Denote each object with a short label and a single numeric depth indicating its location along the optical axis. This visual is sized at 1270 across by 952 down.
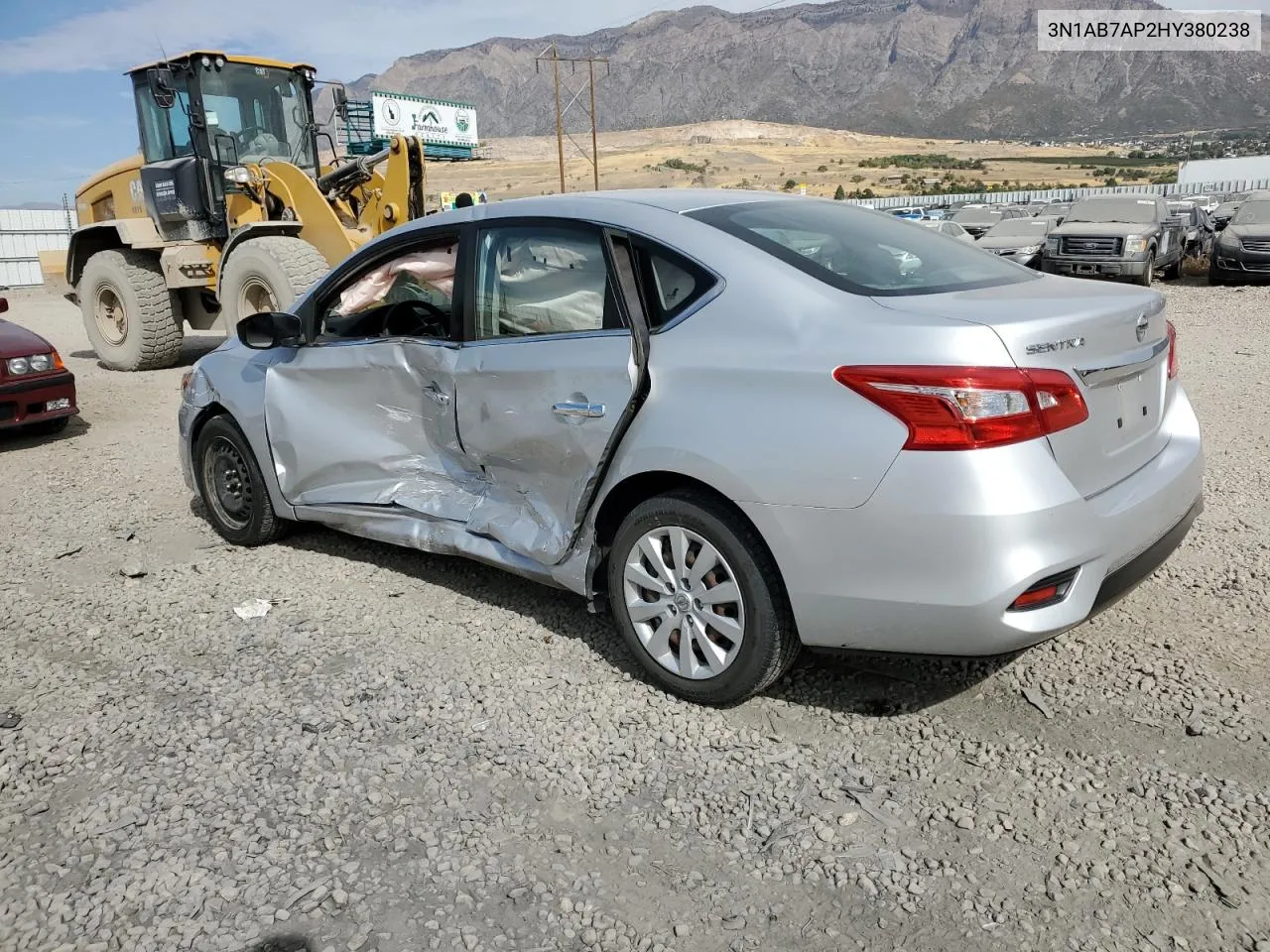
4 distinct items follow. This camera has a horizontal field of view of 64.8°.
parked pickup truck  15.88
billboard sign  68.81
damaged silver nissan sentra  2.76
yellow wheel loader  10.42
